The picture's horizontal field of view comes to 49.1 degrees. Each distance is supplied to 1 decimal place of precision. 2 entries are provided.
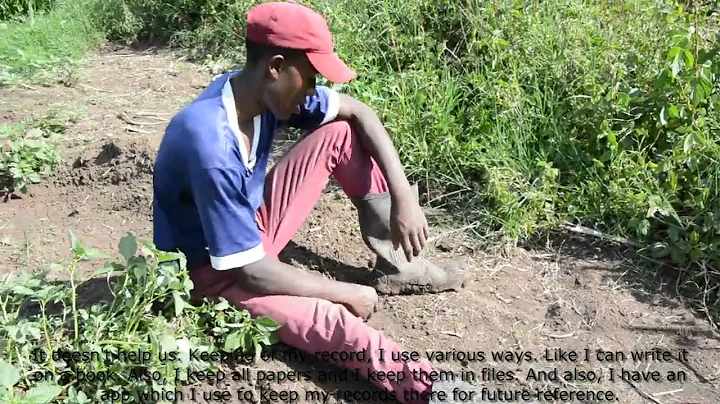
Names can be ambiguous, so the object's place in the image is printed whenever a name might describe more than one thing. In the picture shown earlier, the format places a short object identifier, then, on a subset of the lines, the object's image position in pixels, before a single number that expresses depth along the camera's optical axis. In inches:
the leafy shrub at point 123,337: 90.0
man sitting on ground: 90.6
